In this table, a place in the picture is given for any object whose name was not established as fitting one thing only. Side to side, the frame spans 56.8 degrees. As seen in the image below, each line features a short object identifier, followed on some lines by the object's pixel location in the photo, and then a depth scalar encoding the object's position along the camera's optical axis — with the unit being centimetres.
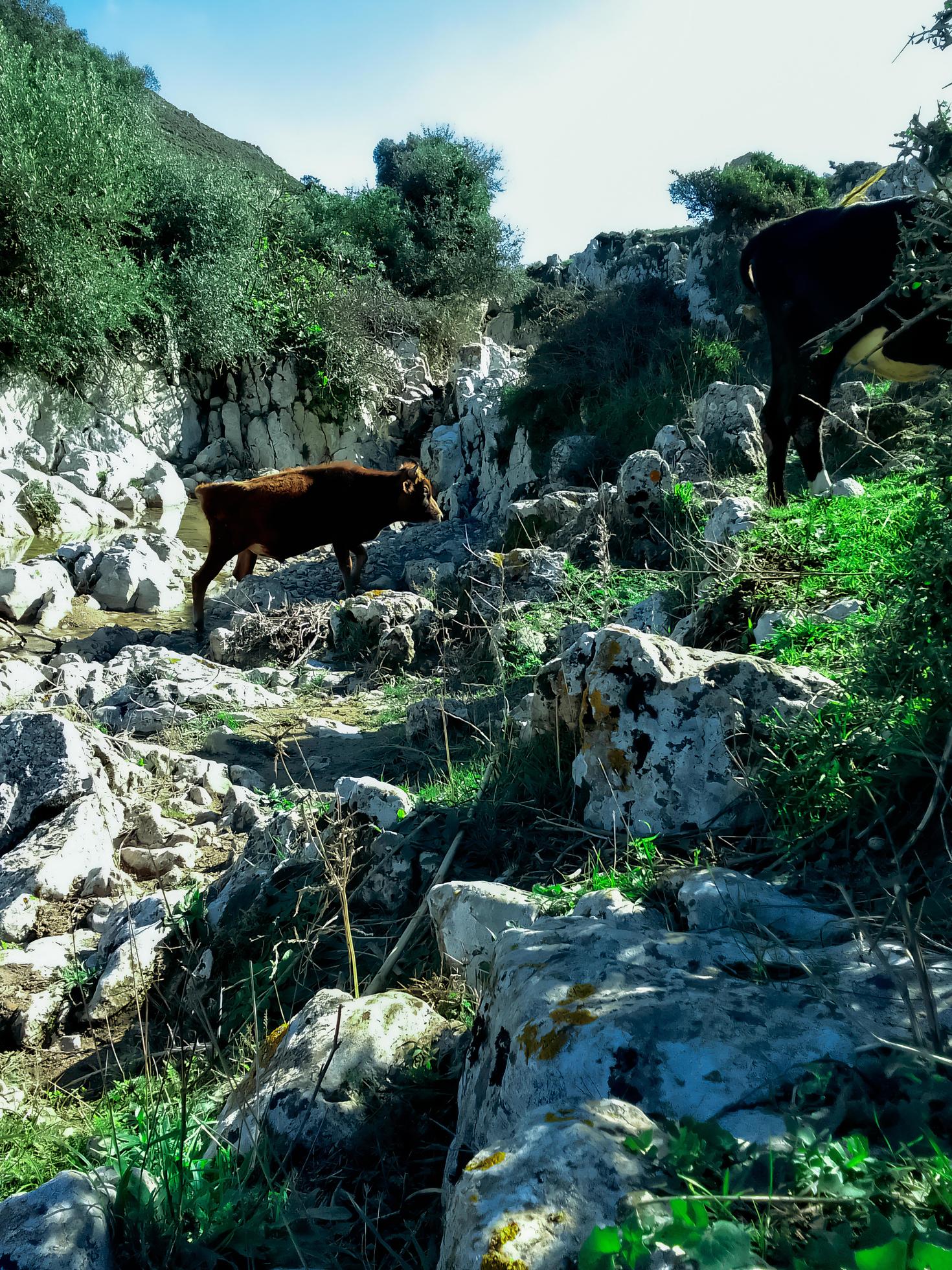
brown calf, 1120
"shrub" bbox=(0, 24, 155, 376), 1734
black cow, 559
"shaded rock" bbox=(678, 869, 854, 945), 207
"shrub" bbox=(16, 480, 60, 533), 1598
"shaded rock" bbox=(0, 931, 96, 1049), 333
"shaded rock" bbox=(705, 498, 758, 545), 502
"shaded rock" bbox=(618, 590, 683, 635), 505
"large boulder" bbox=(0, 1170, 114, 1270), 145
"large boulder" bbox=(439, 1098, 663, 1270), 109
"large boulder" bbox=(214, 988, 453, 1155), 192
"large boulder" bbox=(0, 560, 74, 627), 1107
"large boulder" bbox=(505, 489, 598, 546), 908
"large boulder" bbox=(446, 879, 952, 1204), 144
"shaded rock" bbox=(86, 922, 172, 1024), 332
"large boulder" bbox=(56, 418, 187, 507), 1809
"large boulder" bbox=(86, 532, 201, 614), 1207
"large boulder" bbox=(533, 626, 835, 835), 301
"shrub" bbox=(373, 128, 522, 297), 2692
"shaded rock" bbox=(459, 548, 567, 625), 729
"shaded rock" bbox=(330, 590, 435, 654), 838
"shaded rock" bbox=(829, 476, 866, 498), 554
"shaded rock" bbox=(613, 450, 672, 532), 768
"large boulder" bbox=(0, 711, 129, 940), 412
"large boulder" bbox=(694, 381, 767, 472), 816
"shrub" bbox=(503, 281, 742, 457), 1165
